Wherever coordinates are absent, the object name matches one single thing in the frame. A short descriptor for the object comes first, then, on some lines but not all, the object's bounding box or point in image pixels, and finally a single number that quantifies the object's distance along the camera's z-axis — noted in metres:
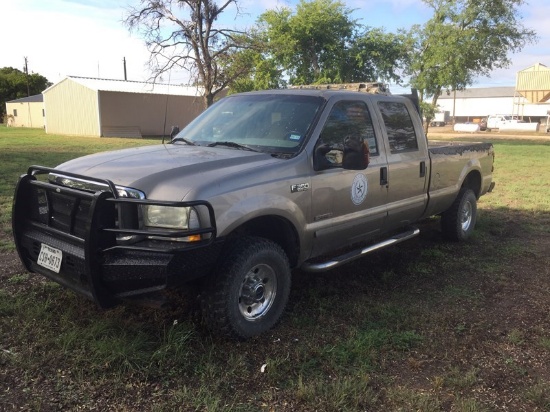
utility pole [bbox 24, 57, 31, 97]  57.97
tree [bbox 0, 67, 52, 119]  57.31
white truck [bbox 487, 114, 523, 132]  50.94
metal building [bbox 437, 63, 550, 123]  67.38
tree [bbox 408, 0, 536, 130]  30.33
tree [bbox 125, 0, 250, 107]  23.53
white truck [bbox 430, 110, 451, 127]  75.66
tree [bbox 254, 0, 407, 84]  27.70
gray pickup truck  3.17
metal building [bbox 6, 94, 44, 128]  46.28
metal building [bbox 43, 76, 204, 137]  34.12
